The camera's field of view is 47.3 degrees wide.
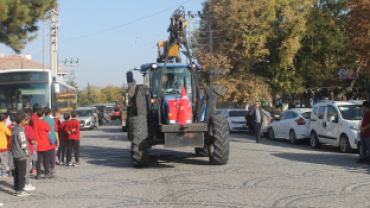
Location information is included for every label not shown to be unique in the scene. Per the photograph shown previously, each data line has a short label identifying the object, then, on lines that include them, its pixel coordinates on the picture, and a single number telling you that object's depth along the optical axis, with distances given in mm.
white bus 16016
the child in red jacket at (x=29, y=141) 8125
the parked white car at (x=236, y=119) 25389
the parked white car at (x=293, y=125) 17500
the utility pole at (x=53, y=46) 33531
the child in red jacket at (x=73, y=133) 11469
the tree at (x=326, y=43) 30453
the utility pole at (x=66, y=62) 77838
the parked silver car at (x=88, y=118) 32812
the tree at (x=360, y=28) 19547
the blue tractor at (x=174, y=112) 10539
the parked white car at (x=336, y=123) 13703
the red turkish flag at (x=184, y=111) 10562
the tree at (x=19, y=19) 15570
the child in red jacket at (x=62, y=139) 11734
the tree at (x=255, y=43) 32656
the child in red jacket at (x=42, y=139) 9203
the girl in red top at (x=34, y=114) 9855
